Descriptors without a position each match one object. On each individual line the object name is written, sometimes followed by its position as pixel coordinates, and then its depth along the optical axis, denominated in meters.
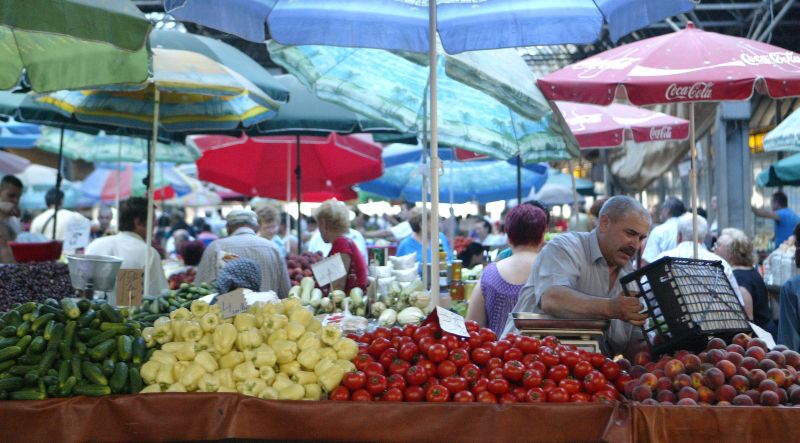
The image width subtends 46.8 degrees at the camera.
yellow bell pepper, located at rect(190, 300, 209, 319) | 4.63
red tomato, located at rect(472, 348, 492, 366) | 4.21
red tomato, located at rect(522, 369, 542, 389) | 4.03
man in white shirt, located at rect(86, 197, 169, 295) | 7.71
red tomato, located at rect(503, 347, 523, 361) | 4.18
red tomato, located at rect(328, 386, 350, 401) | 4.02
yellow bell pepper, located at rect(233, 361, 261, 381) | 4.12
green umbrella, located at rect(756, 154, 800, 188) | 12.12
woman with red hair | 6.05
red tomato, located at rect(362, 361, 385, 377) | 4.13
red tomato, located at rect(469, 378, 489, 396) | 4.02
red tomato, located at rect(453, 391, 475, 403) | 3.97
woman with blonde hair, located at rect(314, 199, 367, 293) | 7.80
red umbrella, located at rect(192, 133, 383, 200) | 13.85
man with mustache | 4.87
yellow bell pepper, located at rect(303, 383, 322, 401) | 4.07
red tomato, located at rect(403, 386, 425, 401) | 4.01
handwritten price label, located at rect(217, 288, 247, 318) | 4.55
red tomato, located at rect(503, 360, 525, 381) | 4.06
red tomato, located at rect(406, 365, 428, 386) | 4.07
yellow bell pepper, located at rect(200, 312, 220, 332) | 4.42
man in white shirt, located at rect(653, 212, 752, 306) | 8.08
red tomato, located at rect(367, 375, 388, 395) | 4.05
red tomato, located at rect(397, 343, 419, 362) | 4.23
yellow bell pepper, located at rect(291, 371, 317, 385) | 4.12
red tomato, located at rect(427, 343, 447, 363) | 4.18
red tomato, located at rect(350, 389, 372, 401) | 4.01
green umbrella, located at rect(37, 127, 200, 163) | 13.45
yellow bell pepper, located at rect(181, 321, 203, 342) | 4.39
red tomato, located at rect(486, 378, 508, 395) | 4.00
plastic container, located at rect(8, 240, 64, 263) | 8.42
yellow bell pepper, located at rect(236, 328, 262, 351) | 4.30
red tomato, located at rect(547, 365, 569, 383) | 4.09
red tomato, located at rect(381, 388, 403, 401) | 3.99
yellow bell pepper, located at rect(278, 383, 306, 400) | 4.03
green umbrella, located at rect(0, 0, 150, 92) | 4.04
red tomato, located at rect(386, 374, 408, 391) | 4.06
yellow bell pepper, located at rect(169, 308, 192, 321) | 4.59
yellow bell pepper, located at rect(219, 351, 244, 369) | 4.21
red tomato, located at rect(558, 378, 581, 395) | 4.04
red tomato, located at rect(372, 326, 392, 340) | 4.57
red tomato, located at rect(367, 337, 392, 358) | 4.36
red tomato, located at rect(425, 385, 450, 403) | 3.98
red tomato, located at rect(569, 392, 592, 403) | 4.00
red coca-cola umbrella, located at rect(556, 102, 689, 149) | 9.43
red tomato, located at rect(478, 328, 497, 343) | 4.42
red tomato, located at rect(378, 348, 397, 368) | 4.24
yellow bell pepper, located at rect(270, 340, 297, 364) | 4.21
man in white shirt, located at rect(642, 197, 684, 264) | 10.38
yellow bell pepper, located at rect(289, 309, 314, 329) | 4.58
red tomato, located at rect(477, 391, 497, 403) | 3.97
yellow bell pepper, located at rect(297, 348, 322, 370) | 4.19
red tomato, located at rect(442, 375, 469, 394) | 4.03
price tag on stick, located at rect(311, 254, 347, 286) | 6.84
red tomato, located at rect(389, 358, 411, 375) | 4.15
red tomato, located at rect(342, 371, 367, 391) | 4.06
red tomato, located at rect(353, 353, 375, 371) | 4.22
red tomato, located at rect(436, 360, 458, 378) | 4.12
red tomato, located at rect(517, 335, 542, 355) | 4.25
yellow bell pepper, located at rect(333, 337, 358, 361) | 4.29
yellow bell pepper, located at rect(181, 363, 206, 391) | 4.07
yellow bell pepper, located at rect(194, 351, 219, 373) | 4.16
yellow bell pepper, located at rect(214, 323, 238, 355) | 4.25
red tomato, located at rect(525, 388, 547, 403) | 3.98
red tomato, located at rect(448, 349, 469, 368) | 4.18
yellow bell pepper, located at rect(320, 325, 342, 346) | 4.36
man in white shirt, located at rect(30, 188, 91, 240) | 13.63
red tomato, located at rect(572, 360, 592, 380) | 4.11
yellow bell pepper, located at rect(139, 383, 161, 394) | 4.07
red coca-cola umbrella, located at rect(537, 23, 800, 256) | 5.84
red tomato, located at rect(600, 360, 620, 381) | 4.21
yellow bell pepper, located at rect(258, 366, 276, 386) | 4.13
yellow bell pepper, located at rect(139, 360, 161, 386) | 4.15
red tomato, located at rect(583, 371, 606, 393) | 4.07
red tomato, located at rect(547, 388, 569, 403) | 3.97
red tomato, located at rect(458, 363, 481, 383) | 4.12
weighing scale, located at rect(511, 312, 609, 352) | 4.64
